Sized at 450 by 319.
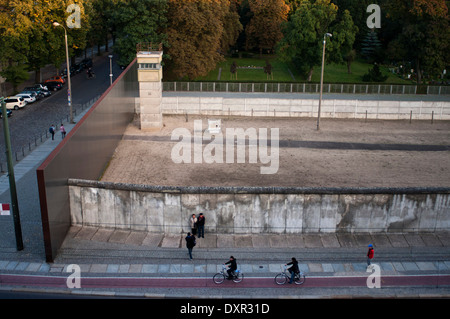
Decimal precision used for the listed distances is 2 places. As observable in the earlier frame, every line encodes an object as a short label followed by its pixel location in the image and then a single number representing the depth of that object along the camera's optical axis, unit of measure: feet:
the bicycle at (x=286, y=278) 66.54
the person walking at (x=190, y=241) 71.10
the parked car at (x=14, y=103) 170.30
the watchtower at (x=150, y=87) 145.38
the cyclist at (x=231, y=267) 65.77
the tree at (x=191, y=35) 197.36
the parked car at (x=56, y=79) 216.21
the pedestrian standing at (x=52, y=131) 138.41
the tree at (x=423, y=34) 208.54
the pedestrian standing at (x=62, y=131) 138.46
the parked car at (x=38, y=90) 191.93
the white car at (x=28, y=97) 180.45
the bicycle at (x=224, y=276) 66.61
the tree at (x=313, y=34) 219.00
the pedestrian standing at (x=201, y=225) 77.04
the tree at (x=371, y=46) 291.99
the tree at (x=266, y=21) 276.41
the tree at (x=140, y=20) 196.34
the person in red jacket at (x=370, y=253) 69.36
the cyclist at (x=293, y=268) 64.85
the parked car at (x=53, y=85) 208.85
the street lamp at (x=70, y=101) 156.04
